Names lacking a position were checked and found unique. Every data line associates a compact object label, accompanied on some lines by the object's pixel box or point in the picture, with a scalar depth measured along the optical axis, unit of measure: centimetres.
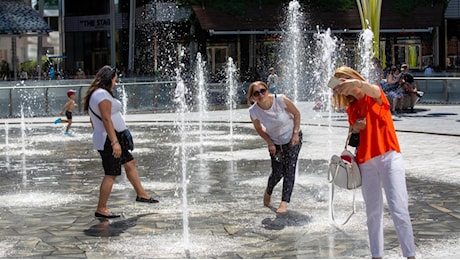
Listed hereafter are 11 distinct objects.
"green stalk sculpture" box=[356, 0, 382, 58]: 3209
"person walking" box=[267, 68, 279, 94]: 3129
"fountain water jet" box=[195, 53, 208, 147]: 2445
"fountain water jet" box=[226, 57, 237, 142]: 2788
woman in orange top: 618
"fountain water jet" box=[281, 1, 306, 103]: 4422
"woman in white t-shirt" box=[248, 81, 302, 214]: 903
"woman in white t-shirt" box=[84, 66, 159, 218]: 885
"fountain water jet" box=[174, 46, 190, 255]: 804
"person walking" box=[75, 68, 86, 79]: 5519
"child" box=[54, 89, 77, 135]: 2096
